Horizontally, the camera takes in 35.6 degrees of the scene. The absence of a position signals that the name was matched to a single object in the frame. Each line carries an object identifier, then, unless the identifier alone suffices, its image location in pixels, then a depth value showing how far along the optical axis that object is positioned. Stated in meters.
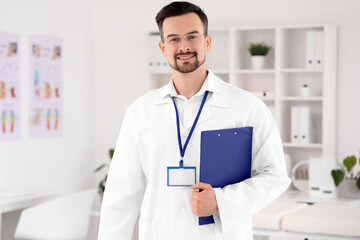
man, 1.67
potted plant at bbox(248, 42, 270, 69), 4.85
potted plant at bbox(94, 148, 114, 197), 5.16
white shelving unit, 4.67
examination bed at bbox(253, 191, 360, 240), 2.95
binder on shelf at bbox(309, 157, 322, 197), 4.38
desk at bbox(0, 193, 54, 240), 3.77
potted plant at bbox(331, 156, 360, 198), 4.35
